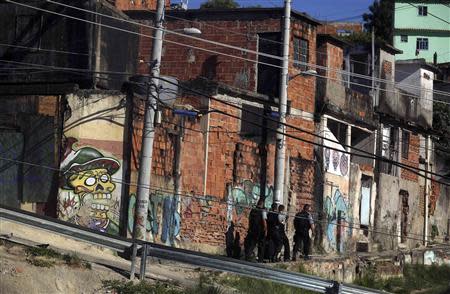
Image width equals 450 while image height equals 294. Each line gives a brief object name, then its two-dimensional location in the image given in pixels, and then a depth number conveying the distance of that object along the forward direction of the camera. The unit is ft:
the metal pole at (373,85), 115.10
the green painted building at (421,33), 237.04
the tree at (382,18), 233.76
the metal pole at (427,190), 128.57
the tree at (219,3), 192.07
